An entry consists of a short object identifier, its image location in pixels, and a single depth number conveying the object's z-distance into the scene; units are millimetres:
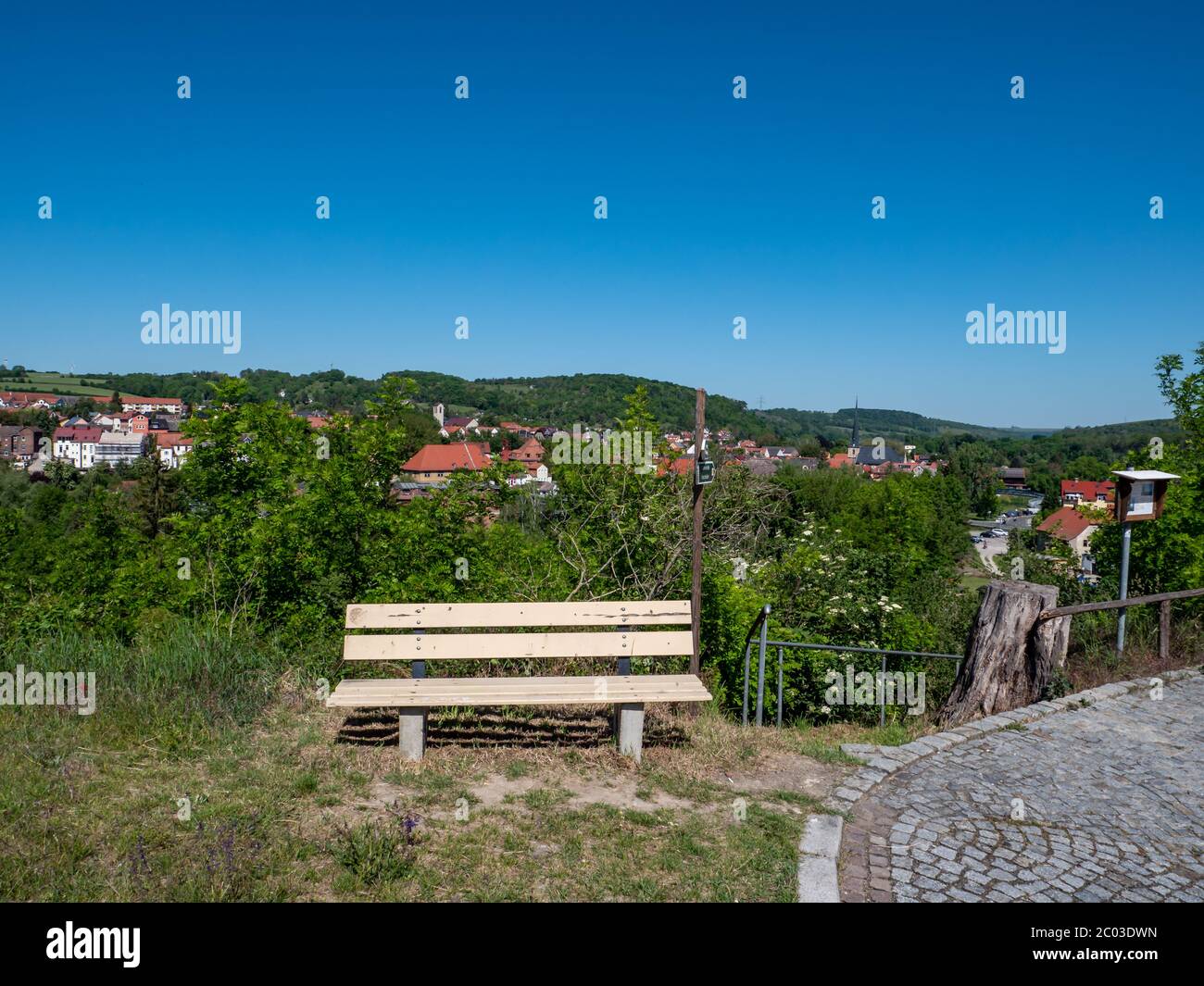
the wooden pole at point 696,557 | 5863
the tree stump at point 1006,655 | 6500
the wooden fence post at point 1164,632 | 8125
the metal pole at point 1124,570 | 7484
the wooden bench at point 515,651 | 4922
